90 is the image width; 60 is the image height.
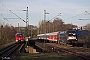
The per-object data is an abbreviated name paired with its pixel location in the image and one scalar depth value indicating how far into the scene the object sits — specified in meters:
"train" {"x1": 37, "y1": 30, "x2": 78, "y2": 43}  44.45
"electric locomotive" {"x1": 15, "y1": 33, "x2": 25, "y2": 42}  61.92
